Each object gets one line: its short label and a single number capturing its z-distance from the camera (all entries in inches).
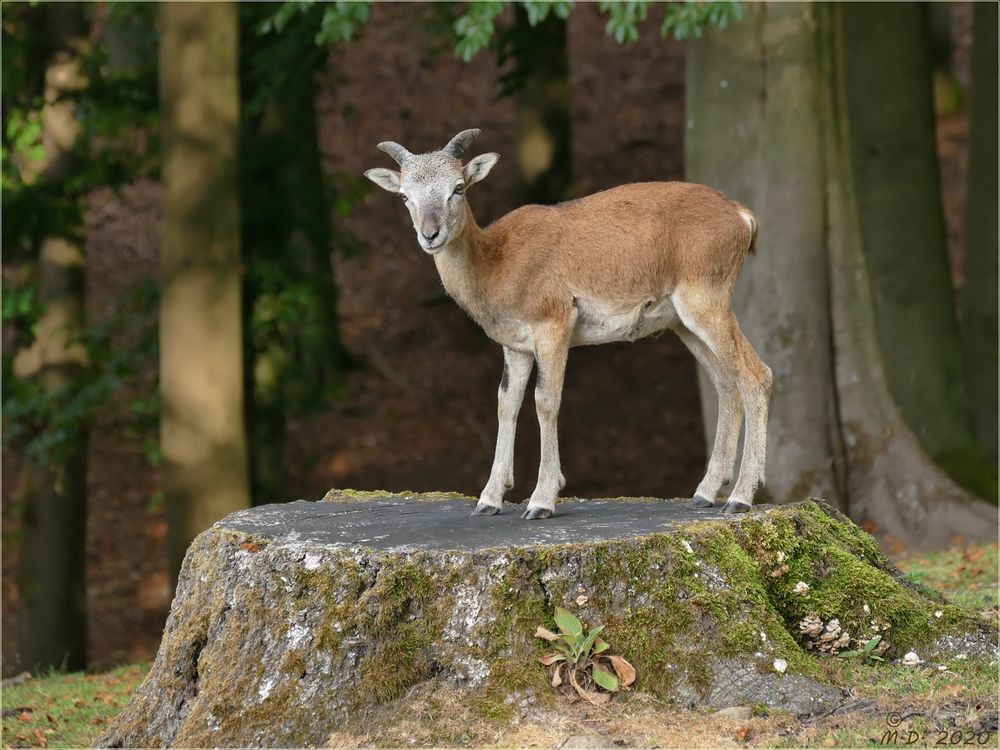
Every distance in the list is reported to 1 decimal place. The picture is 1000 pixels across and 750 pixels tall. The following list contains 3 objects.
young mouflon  611.5
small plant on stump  516.7
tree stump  521.3
